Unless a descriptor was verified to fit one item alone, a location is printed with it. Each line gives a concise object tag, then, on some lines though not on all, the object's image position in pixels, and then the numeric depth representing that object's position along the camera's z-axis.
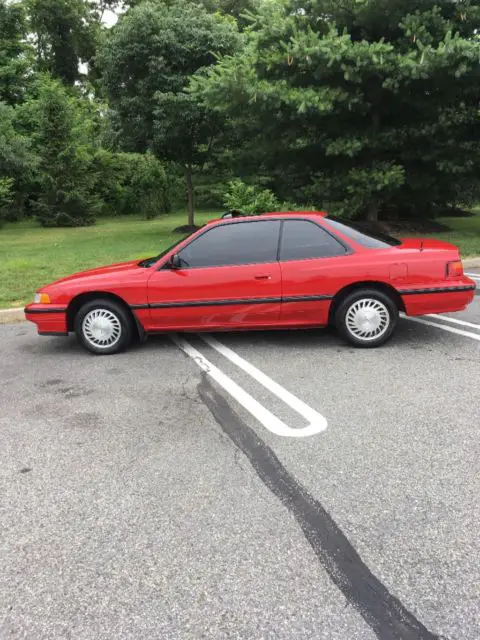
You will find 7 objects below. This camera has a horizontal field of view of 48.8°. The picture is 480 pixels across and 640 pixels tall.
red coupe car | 5.20
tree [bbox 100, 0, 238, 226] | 16.50
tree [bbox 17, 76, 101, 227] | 25.77
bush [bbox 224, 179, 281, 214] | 17.35
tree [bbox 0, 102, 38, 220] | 17.54
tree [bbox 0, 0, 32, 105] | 29.80
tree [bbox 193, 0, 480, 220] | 10.90
